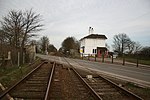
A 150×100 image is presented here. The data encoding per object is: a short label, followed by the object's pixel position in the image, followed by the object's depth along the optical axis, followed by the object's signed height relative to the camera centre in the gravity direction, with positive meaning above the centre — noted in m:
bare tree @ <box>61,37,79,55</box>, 90.24 +5.07
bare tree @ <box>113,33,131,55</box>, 95.70 +6.27
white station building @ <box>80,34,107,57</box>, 66.68 +4.18
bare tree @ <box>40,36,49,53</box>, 102.95 +6.95
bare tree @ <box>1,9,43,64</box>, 28.89 +4.32
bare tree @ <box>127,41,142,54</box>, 94.25 +4.61
